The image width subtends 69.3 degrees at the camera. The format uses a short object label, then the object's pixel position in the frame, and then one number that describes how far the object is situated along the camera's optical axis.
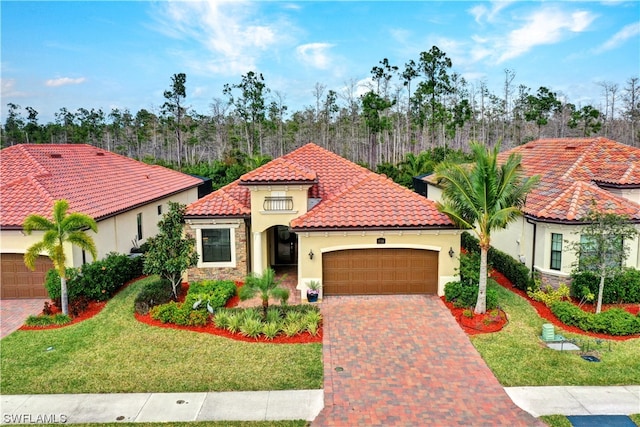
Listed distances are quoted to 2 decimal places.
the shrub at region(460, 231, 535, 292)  17.17
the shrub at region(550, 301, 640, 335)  13.55
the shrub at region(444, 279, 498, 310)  15.21
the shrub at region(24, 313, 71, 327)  15.02
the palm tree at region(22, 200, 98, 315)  14.96
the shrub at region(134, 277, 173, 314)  15.66
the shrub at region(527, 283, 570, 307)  15.84
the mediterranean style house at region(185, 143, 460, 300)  16.69
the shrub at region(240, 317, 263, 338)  13.70
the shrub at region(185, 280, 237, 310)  15.69
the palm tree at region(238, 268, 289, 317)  13.98
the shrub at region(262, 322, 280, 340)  13.59
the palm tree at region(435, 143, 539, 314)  14.06
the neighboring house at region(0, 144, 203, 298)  17.56
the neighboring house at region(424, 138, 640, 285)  16.39
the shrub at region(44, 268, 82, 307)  16.23
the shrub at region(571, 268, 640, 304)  15.59
